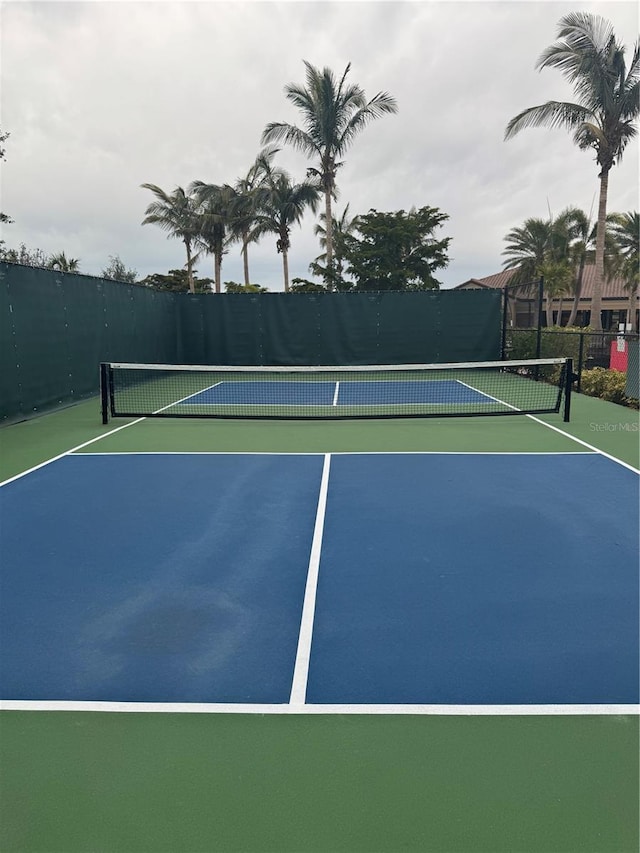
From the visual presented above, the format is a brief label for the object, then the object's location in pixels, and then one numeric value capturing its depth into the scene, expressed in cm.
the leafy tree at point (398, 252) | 3038
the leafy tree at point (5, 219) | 2185
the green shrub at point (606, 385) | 1255
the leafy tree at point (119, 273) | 5209
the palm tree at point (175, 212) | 3684
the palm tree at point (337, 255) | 3063
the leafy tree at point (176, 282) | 5222
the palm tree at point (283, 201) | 3203
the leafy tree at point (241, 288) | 3678
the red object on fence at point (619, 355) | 1456
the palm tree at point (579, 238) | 4072
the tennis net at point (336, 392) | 1145
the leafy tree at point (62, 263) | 4265
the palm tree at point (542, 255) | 3978
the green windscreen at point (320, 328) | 1958
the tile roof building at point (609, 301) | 4578
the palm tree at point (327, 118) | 2541
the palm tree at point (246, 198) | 3306
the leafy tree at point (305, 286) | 3284
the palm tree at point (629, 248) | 4000
